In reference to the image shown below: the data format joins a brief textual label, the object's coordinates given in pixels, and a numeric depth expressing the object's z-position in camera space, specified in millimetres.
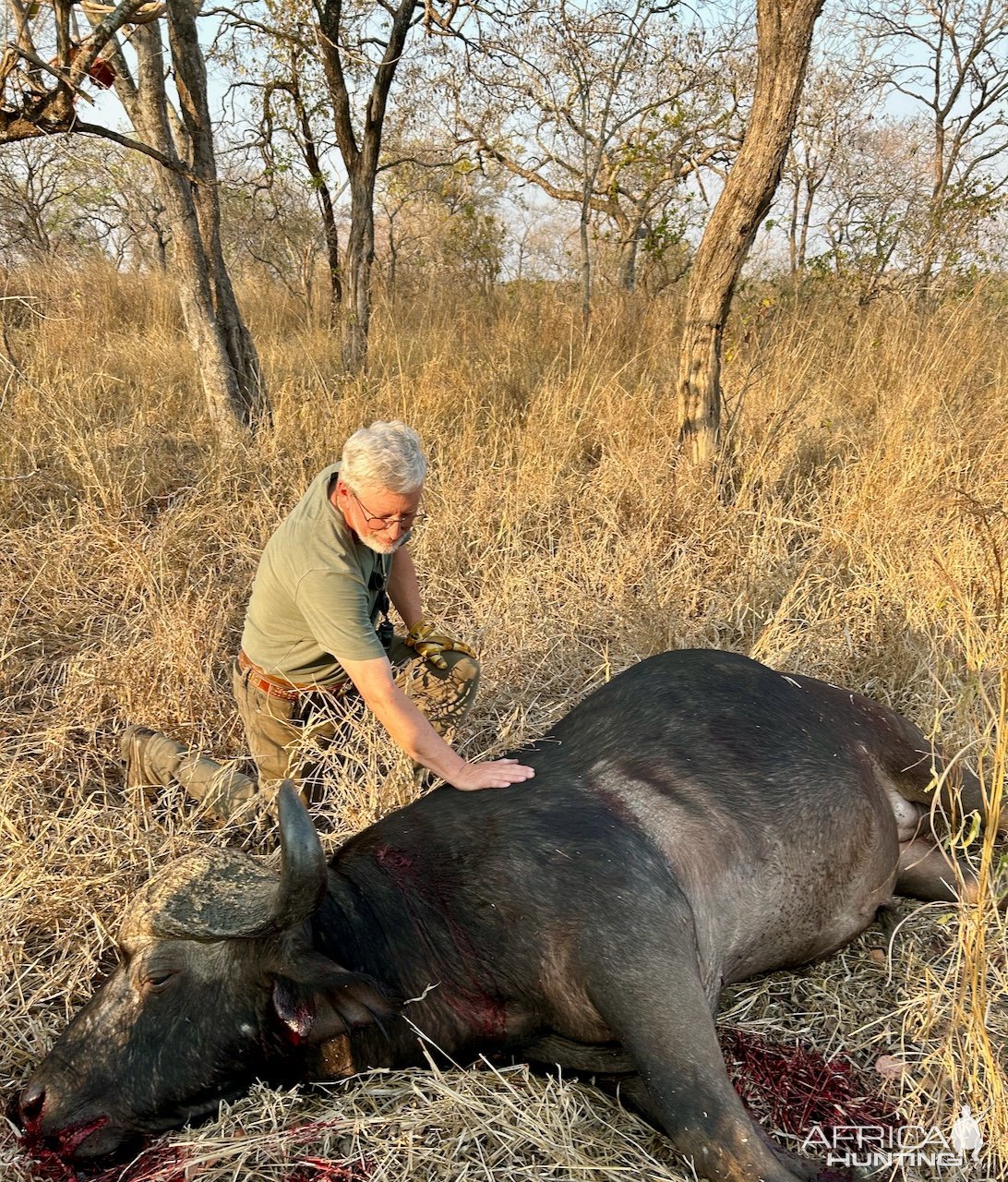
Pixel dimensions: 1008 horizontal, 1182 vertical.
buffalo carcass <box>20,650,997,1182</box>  1822
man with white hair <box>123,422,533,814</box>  2570
